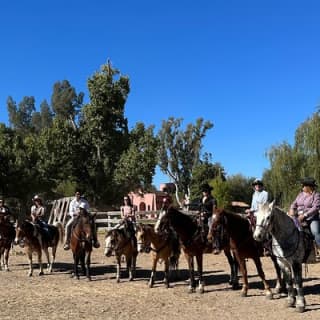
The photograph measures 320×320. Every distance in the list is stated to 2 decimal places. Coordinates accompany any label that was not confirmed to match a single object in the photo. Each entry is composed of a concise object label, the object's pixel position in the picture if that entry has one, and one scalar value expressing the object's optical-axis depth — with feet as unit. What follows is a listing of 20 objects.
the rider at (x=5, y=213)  53.88
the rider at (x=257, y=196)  36.14
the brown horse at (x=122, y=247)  42.04
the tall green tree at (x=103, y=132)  118.83
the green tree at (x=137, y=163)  113.91
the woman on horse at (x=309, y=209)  30.91
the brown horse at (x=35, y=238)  48.29
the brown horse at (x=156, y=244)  38.40
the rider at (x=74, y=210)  46.73
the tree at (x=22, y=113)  250.78
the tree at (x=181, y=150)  200.64
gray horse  28.53
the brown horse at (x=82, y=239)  44.52
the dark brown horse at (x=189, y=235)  36.50
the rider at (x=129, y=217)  44.09
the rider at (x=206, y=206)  37.19
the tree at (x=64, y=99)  230.68
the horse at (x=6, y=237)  53.52
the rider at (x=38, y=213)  51.82
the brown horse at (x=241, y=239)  33.50
